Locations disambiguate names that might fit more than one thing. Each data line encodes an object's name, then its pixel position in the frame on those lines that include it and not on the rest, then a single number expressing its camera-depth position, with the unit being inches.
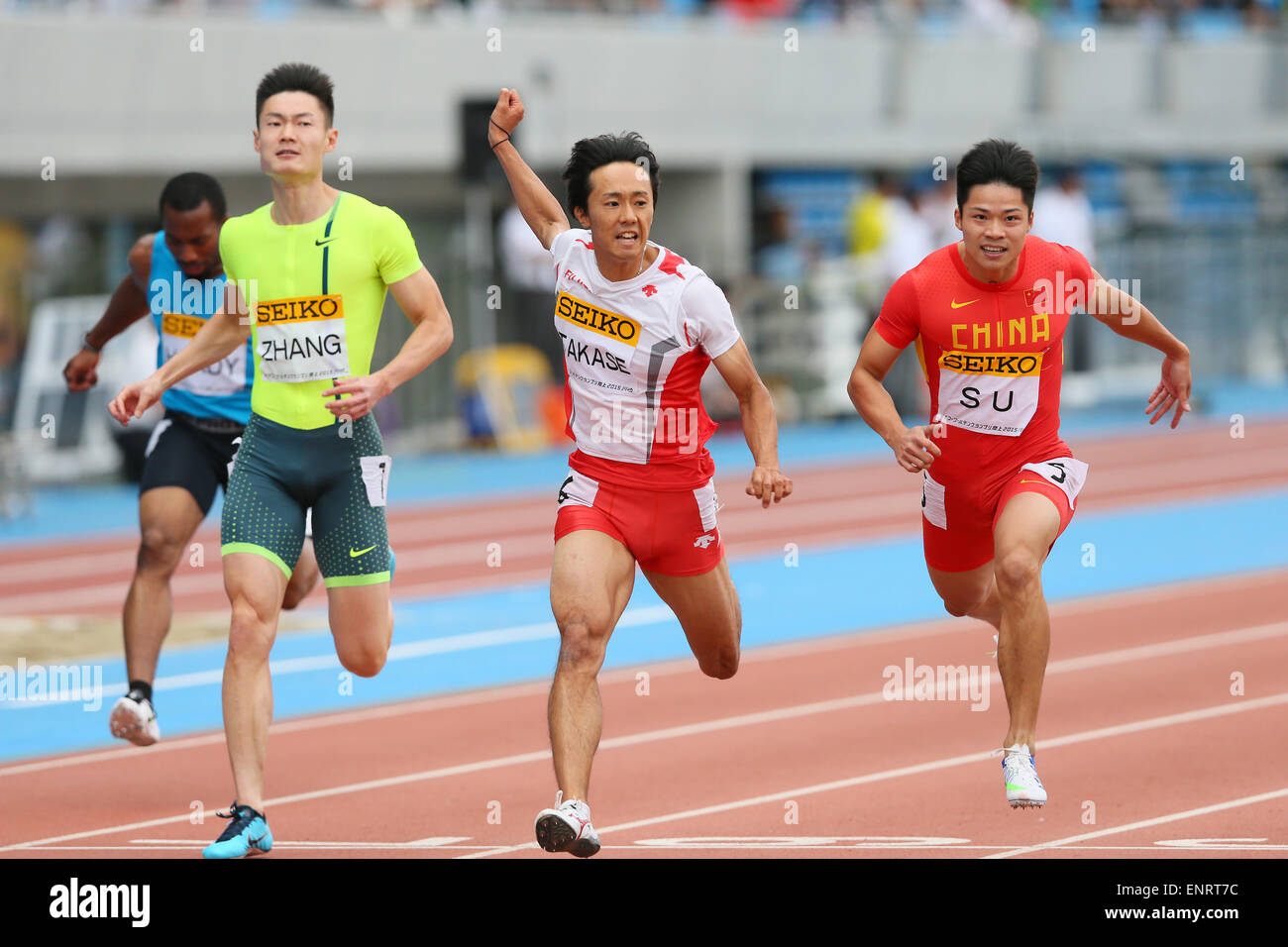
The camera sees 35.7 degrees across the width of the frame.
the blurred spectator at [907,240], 871.7
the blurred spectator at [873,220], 893.8
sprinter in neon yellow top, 270.4
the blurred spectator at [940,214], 855.7
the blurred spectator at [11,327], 761.0
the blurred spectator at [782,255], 953.9
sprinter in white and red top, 264.2
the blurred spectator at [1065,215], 834.2
